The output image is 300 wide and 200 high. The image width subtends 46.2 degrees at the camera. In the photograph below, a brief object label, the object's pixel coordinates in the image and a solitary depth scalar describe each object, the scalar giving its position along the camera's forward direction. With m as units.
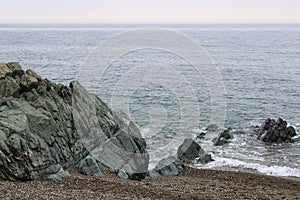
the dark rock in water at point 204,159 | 28.13
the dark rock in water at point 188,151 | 28.84
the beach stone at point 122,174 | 20.98
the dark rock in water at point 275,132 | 33.00
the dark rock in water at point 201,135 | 34.16
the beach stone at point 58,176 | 17.63
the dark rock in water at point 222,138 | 32.69
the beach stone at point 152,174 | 22.34
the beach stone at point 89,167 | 20.16
